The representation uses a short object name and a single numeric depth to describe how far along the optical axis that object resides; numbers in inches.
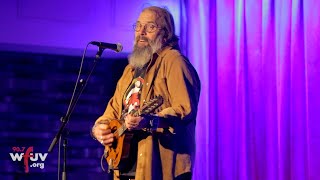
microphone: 240.1
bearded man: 191.2
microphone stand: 240.9
